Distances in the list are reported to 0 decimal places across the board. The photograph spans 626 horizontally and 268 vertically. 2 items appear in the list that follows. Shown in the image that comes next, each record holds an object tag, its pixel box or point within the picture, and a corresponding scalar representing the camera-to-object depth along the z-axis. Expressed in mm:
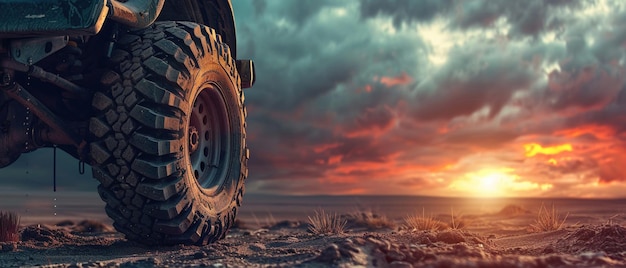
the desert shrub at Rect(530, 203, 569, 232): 8485
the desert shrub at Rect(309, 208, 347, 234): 8802
